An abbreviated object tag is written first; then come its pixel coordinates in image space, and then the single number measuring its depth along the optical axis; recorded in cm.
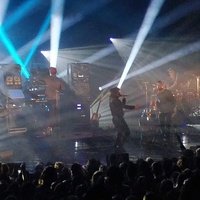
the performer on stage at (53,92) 1655
